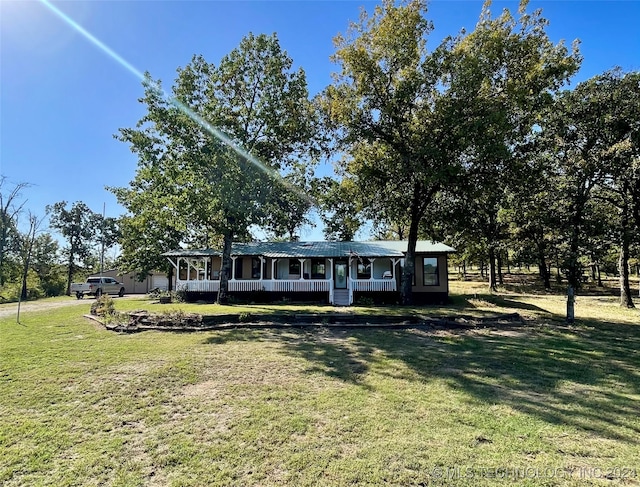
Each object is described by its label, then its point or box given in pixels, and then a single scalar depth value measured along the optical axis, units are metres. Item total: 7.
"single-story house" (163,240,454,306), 19.09
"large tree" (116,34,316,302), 15.45
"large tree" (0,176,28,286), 28.62
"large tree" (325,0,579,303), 13.59
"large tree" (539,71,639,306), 12.14
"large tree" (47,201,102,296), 42.81
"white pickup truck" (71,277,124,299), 26.47
